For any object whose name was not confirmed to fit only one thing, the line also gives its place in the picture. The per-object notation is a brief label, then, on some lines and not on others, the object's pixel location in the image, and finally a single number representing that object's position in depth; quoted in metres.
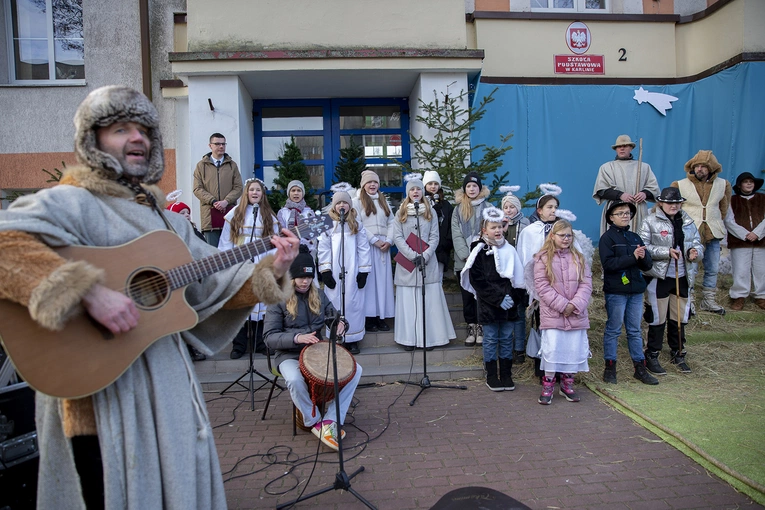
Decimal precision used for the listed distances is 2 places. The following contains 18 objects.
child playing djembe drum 4.90
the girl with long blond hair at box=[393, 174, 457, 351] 7.21
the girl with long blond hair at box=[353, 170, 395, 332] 7.64
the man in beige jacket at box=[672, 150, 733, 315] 8.16
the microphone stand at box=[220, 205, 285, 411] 5.93
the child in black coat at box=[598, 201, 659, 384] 6.26
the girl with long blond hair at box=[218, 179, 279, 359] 7.08
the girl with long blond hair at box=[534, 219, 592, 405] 5.88
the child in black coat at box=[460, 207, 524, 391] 6.33
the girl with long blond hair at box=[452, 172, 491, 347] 7.38
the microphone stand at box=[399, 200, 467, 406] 6.26
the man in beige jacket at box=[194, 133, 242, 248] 8.05
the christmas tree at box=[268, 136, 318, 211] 9.64
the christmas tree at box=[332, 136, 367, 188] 9.99
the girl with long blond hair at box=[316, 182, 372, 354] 7.21
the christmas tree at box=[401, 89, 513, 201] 8.58
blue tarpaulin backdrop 9.79
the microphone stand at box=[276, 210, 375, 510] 3.79
